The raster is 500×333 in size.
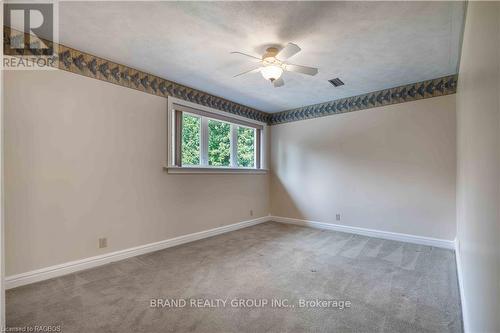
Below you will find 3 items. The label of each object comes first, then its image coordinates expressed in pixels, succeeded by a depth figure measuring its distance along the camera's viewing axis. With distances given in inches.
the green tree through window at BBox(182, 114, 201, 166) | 162.8
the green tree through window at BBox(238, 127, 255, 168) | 206.8
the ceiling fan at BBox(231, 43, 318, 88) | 105.1
